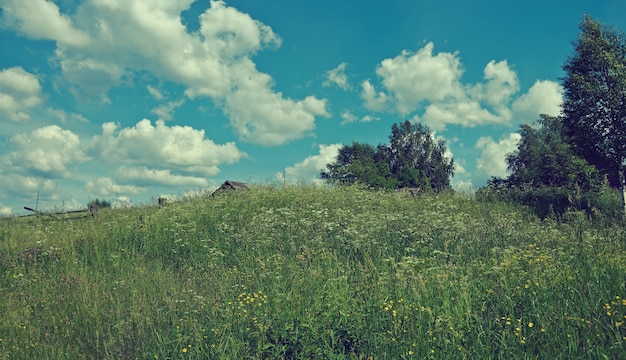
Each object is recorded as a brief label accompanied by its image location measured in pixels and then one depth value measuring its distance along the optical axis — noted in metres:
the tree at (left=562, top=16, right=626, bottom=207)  21.45
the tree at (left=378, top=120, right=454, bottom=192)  63.75
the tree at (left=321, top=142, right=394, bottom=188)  61.22
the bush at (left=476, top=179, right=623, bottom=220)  19.72
